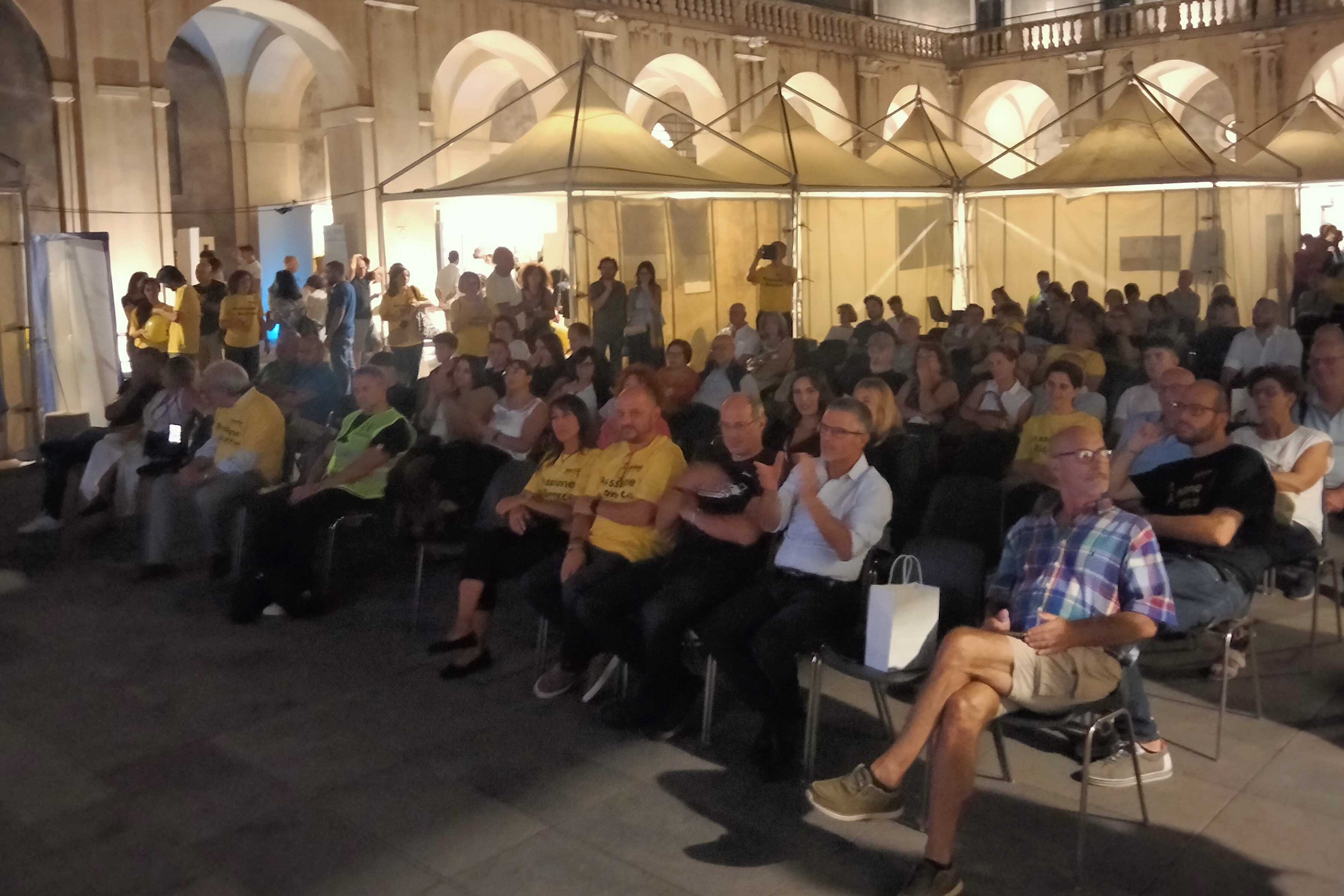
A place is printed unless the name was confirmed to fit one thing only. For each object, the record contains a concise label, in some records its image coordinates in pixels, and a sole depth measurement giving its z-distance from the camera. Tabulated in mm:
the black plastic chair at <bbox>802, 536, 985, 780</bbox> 3857
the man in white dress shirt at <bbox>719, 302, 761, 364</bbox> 9914
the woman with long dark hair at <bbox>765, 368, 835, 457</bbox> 5145
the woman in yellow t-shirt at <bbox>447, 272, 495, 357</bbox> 10320
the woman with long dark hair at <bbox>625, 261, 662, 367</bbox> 10586
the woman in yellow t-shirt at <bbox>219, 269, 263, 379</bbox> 11469
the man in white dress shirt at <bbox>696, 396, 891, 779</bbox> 3939
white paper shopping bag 3502
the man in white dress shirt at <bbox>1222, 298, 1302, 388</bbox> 7645
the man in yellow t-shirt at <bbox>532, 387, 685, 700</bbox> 4574
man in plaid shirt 3199
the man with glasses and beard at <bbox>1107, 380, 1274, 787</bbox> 3969
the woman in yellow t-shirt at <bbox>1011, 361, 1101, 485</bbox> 5422
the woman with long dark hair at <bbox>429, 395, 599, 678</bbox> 4973
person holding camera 11398
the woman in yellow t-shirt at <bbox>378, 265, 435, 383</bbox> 11203
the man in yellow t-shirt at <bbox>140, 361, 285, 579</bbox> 6133
